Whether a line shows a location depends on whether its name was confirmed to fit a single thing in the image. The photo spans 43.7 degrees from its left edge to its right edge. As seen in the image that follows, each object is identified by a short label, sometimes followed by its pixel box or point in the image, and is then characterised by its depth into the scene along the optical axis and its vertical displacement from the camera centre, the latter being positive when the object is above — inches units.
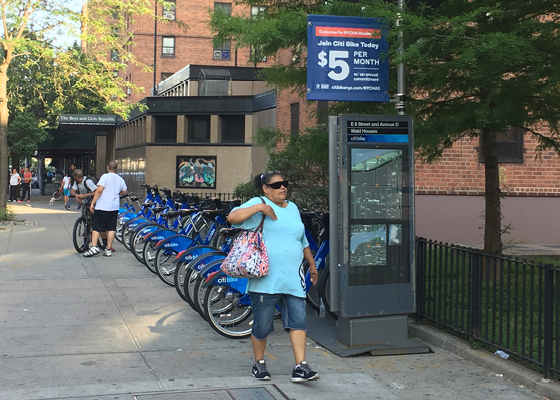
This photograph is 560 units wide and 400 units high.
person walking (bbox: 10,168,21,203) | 1365.7 +6.2
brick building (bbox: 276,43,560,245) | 616.7 -1.9
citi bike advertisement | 282.7 +54.3
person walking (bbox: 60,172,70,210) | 1224.8 +4.6
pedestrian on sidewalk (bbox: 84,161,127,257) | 519.2 -12.8
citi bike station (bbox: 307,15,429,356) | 264.5 -7.4
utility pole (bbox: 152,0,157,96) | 2018.9 +437.9
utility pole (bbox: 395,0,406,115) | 293.5 +42.2
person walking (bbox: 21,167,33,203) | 1376.1 +10.6
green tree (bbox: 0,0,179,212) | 792.9 +169.5
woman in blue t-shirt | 221.5 -26.6
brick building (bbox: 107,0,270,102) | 2194.9 +452.0
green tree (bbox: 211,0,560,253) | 264.4 +52.1
